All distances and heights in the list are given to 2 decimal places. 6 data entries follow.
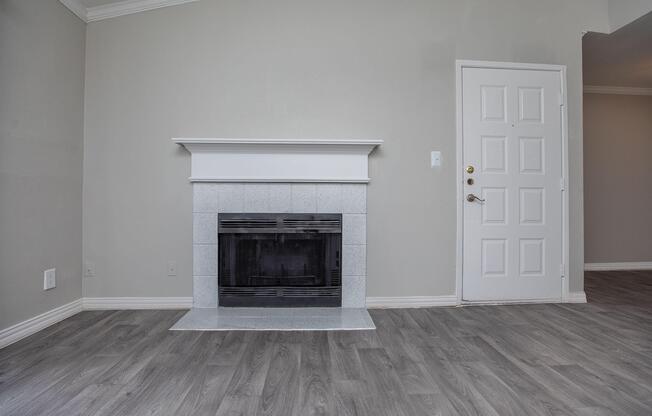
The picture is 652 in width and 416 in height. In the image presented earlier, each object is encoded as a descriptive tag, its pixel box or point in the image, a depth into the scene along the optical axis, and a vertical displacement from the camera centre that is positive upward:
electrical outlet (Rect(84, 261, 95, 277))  2.77 -0.48
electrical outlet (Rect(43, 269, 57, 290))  2.39 -0.49
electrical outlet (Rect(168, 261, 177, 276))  2.81 -0.47
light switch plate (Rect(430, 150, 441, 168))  2.93 +0.45
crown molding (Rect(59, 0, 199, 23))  2.75 +1.62
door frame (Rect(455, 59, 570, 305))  2.93 +0.44
